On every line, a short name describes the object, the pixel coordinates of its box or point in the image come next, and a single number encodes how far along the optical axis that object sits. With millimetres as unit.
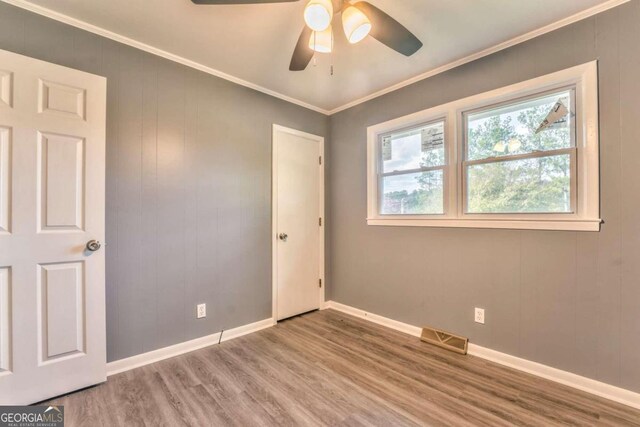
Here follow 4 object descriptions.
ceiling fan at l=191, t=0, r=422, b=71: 1365
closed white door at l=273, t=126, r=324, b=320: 3035
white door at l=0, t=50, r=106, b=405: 1604
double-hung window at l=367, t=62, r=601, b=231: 1859
